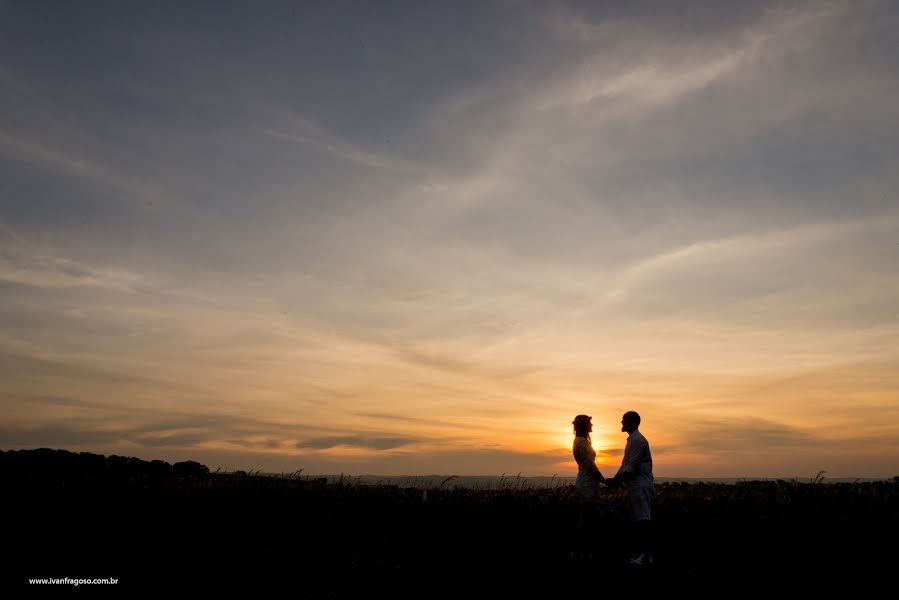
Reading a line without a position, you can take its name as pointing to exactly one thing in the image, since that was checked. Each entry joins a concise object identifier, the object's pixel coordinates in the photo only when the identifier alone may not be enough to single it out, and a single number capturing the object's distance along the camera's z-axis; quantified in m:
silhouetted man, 12.92
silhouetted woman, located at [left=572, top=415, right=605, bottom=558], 14.03
